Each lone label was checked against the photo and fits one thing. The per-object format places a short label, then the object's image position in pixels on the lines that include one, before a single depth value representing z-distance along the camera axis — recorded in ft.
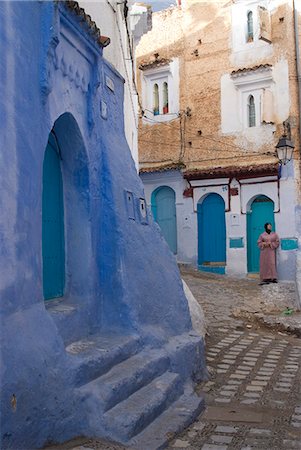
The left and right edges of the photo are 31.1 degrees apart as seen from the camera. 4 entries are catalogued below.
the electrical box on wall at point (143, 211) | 20.33
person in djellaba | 48.65
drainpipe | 50.98
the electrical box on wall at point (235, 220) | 54.13
